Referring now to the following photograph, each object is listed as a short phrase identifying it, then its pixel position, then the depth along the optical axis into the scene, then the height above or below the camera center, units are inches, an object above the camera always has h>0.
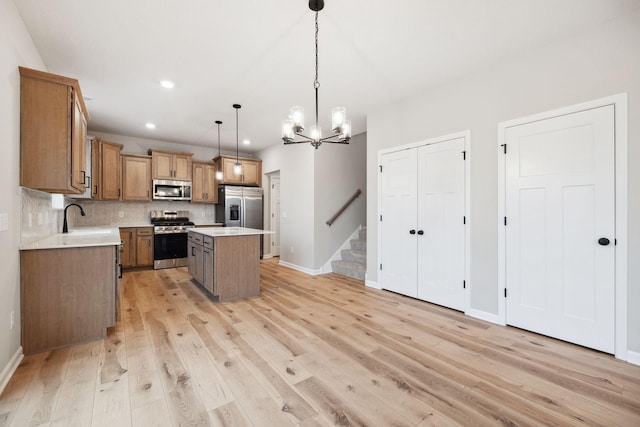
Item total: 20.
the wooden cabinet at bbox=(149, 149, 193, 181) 231.1 +41.3
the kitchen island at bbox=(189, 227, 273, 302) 144.6 -26.8
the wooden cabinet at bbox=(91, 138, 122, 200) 199.9 +32.0
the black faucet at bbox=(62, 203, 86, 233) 154.6 -7.9
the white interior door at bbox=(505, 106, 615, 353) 92.8 -4.8
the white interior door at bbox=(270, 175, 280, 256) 279.0 +6.3
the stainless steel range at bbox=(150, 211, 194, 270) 220.4 -24.4
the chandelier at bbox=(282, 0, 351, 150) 99.0 +31.7
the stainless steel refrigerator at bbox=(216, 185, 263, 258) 251.6 +5.9
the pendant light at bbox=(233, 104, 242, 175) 164.0 +63.6
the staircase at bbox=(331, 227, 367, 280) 196.4 -36.4
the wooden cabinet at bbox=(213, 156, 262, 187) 254.5 +40.4
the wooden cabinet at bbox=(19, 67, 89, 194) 89.7 +27.6
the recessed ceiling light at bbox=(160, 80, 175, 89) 133.7 +63.2
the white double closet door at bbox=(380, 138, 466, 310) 131.6 -4.7
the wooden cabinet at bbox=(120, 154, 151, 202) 219.3 +28.4
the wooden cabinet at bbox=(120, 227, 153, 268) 210.7 -26.0
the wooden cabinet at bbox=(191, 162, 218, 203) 252.5 +27.3
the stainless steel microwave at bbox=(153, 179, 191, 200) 232.5 +20.1
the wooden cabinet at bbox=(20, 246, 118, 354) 91.1 -28.6
